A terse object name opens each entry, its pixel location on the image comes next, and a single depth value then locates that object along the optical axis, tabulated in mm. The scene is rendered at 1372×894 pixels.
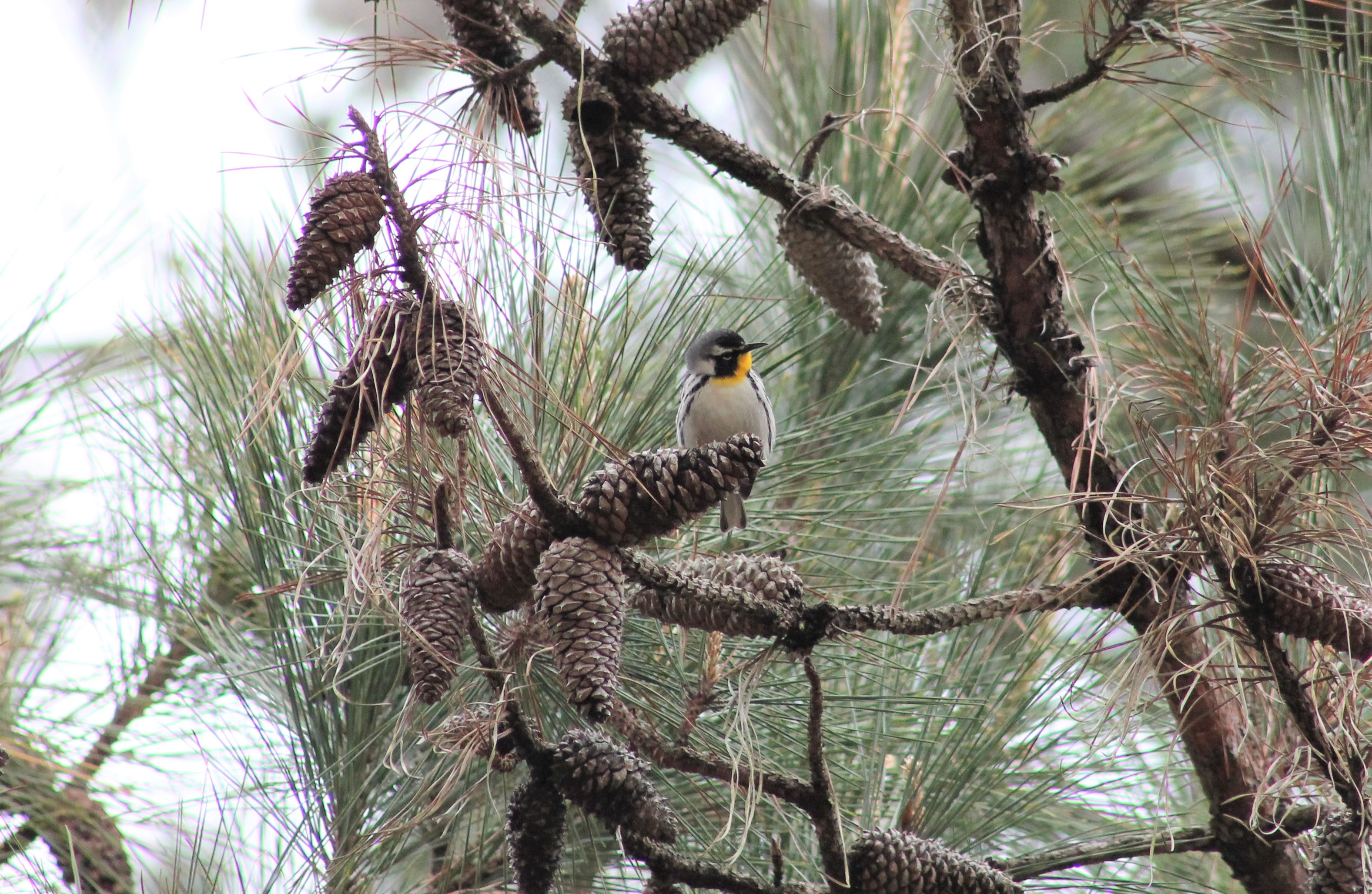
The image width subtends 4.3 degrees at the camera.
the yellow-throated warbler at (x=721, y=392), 9372
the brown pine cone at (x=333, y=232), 8746
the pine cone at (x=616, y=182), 8915
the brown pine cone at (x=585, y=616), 8764
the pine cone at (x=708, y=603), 8831
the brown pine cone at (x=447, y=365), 8746
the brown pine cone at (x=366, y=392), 8771
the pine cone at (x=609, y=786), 8837
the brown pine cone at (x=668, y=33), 8912
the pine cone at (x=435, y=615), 8816
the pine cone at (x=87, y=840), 9181
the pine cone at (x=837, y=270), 9035
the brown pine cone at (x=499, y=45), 8929
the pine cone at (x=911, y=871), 8905
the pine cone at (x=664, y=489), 8797
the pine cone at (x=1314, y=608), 8835
